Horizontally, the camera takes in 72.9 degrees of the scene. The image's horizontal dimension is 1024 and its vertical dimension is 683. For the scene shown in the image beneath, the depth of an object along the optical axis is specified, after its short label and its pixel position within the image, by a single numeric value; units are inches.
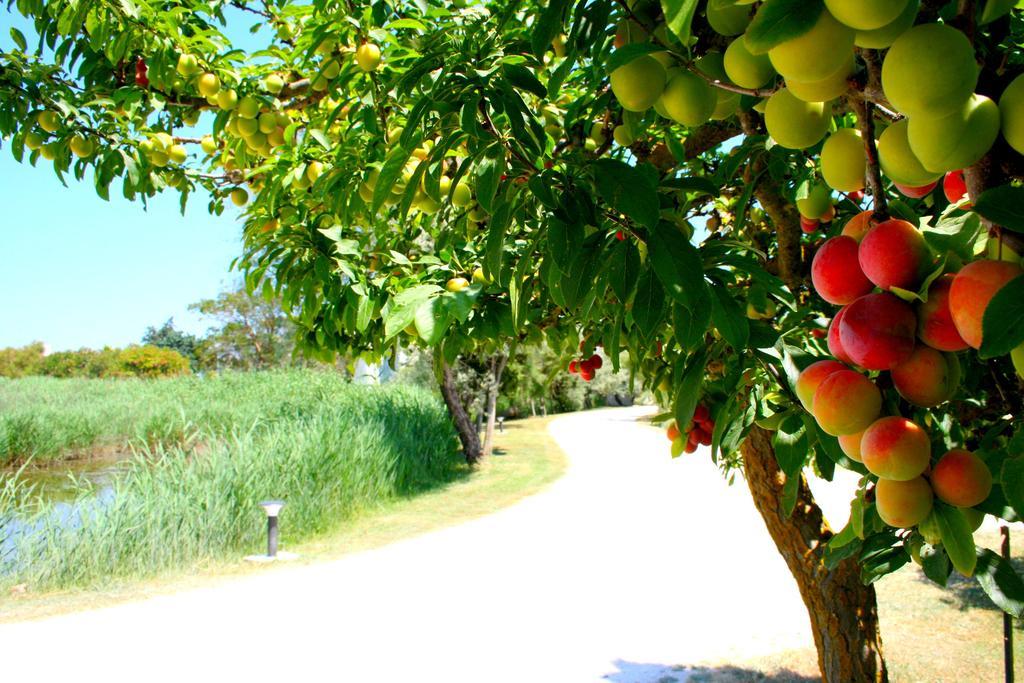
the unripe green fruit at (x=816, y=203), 53.6
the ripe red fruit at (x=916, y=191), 28.7
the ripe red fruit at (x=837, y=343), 25.1
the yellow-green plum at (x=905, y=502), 28.3
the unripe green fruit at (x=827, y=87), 21.7
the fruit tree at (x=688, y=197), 21.0
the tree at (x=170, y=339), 2116.1
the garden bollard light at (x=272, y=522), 258.1
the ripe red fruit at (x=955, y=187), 32.3
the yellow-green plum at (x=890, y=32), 19.0
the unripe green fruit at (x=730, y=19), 26.8
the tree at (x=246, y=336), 1187.3
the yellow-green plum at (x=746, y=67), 26.0
